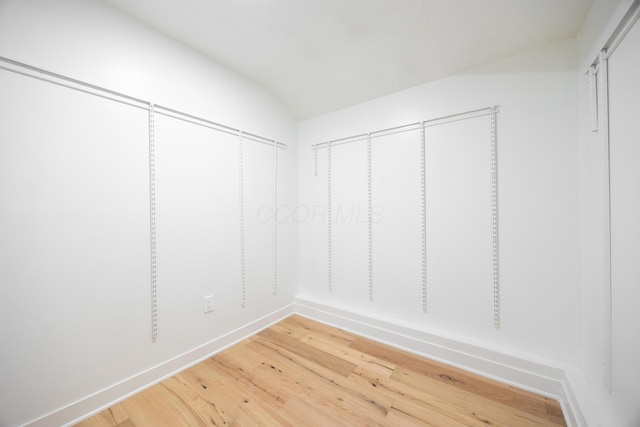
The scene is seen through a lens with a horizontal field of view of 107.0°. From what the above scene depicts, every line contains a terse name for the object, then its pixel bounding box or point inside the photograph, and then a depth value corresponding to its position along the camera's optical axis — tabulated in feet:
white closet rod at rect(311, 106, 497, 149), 5.73
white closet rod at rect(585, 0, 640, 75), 2.98
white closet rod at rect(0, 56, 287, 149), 3.80
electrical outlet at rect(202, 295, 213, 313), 6.11
